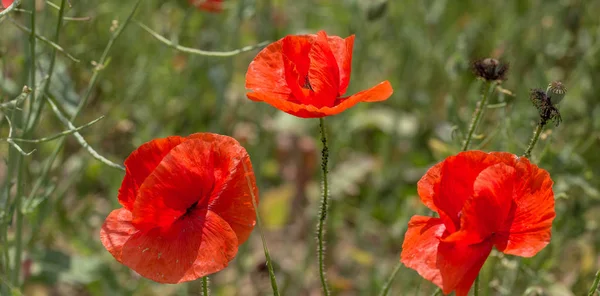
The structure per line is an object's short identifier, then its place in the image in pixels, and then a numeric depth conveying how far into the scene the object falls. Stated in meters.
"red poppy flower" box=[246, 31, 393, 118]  0.84
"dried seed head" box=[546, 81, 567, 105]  0.83
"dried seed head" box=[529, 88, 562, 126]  0.84
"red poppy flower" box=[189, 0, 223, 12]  1.14
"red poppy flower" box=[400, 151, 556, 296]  0.80
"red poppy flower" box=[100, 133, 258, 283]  0.81
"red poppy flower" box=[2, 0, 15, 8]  0.97
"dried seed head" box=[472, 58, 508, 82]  0.89
